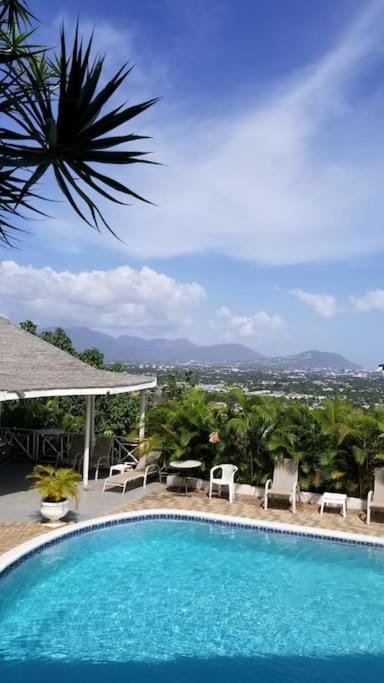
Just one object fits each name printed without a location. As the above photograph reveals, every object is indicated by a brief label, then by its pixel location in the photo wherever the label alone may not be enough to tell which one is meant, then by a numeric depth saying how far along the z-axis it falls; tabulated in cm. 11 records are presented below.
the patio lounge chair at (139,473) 1250
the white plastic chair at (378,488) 1109
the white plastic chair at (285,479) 1171
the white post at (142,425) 1403
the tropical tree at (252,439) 1264
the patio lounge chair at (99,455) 1413
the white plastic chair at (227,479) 1224
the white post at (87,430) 1276
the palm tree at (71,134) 382
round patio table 1276
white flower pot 996
